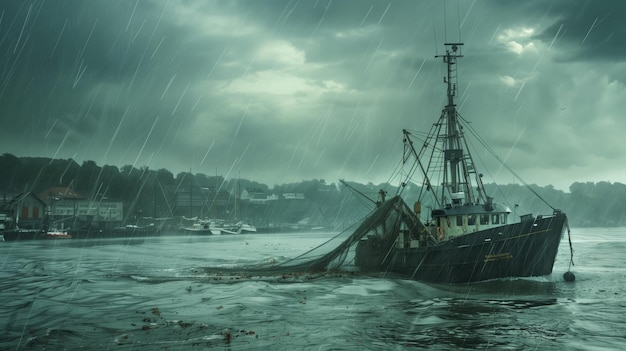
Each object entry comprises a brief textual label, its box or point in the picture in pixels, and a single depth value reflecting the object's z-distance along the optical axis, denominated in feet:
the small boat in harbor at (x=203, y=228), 534.37
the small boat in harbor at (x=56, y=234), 389.80
